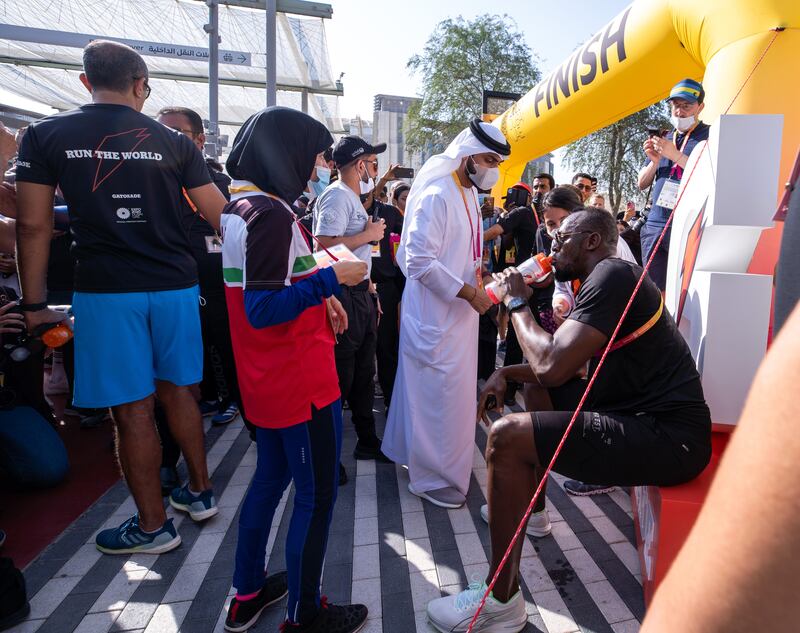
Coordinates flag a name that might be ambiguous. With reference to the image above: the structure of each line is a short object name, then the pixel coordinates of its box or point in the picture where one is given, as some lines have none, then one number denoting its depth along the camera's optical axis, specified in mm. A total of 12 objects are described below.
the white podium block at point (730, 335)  2014
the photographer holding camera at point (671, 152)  3410
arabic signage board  7898
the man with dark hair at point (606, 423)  1816
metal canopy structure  7945
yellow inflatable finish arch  2512
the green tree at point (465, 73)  22172
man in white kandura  2805
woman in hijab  1653
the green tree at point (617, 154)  18219
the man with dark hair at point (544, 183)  6605
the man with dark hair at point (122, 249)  2172
